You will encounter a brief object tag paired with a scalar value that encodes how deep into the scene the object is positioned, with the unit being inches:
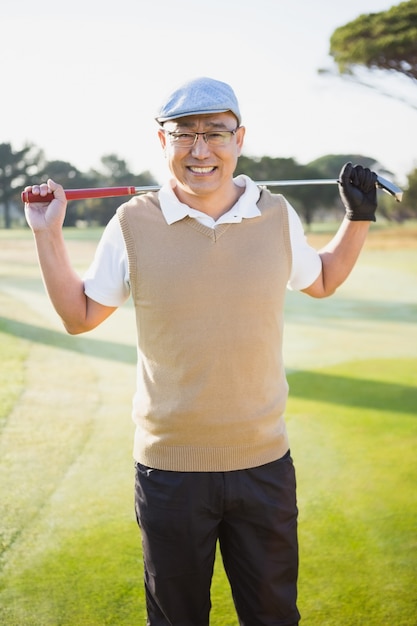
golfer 58.6
